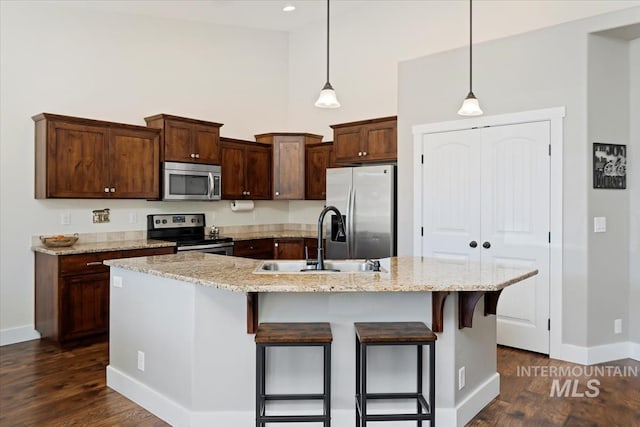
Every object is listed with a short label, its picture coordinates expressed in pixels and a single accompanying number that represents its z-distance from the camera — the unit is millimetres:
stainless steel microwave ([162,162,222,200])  5078
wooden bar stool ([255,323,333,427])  2191
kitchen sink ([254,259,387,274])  2895
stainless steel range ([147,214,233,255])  5090
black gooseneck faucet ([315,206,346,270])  2688
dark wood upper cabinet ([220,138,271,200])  5777
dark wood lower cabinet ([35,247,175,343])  4062
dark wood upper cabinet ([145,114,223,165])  5036
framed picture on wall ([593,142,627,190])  3697
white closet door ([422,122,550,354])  3879
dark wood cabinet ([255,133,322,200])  6172
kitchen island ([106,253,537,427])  2543
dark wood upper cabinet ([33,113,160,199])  4246
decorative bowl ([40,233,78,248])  4266
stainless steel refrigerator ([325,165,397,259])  4840
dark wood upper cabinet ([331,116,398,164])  5047
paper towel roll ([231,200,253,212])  6176
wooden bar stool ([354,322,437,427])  2203
